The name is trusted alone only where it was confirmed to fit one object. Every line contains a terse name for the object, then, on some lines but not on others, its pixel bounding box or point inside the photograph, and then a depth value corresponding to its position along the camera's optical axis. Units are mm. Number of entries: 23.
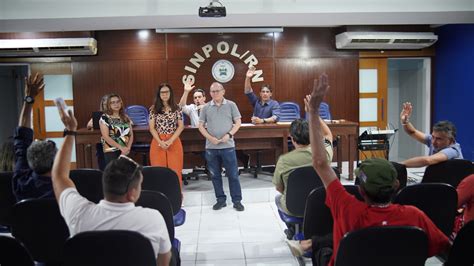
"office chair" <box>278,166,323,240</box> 3094
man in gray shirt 4836
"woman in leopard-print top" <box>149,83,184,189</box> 4766
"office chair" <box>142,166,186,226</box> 3252
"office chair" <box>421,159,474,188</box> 3029
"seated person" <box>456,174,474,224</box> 2438
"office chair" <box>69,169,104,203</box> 3209
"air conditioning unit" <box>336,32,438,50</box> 7364
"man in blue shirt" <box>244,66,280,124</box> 6500
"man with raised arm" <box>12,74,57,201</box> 2322
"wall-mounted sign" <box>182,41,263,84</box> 7605
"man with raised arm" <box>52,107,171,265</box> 1762
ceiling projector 5086
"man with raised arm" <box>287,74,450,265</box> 1779
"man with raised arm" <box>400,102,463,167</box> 3082
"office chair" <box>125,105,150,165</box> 7137
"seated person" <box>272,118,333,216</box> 3240
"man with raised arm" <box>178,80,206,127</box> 5908
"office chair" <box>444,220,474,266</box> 1798
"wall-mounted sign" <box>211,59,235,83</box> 7645
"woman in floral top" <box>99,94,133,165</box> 4730
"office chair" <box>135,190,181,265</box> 2463
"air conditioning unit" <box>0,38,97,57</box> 7066
